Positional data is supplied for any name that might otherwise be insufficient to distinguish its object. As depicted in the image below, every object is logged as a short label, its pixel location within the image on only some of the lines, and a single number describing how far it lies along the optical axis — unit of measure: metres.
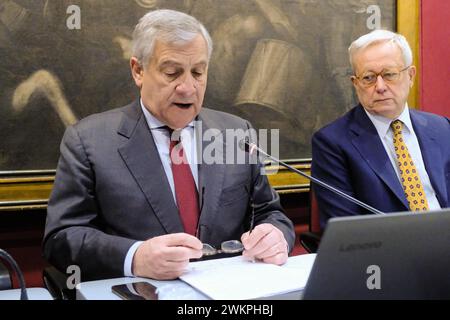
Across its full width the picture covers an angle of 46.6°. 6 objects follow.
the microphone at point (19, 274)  1.15
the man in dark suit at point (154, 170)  1.72
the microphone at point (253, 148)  1.42
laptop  0.94
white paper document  1.19
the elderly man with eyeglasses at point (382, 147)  2.18
